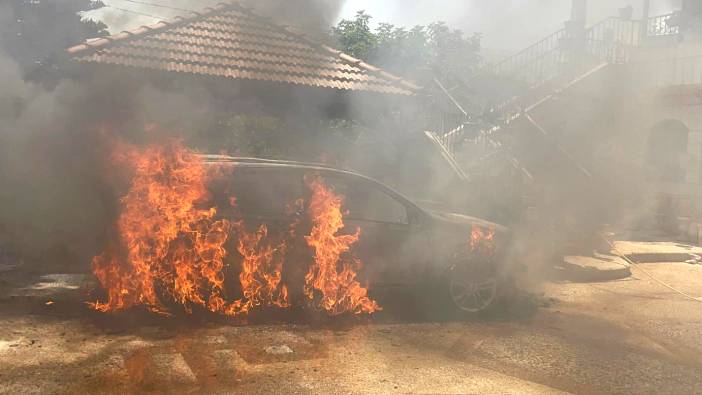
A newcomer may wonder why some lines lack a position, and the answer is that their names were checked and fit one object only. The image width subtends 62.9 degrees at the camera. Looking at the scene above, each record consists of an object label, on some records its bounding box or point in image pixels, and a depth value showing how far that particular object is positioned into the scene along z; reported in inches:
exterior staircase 516.1
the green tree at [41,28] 404.2
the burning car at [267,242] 221.6
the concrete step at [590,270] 362.6
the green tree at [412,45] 716.0
